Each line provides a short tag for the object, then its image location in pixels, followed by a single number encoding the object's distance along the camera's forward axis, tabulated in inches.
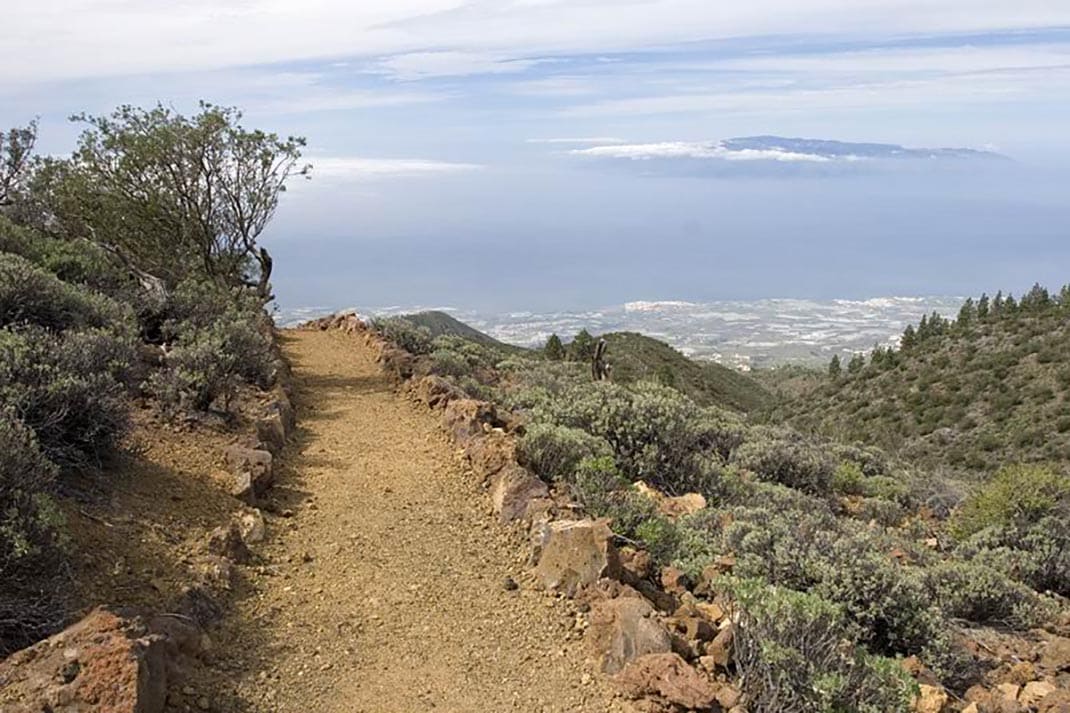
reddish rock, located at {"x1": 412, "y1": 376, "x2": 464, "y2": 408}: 407.2
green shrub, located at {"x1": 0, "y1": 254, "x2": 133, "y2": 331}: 327.3
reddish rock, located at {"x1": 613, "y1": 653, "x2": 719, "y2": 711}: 160.2
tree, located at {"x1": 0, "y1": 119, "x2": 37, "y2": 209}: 784.5
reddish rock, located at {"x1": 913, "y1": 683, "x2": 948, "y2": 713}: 180.9
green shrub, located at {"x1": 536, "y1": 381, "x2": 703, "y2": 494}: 365.7
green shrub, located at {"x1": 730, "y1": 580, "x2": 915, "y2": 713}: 162.6
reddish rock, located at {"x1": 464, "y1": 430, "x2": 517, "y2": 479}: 298.4
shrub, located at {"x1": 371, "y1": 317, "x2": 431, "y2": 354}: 617.6
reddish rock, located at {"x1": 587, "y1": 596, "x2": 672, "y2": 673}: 176.9
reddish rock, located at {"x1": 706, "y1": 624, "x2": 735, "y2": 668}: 180.5
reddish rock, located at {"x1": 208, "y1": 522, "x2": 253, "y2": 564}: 214.8
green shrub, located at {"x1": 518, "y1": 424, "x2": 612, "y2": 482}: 296.5
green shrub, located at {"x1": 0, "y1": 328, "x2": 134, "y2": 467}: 233.1
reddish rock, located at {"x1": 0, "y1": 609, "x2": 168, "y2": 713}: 129.9
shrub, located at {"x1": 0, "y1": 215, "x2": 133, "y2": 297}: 469.1
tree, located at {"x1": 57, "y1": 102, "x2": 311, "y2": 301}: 600.1
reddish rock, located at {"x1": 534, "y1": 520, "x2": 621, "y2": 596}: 208.5
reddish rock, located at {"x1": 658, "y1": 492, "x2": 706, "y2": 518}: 308.8
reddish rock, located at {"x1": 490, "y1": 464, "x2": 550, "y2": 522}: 260.8
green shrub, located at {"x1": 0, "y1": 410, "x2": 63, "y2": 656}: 151.9
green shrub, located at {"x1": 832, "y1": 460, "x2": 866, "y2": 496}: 467.2
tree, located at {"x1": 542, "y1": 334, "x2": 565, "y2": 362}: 1216.7
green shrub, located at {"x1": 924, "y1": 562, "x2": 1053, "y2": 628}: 262.8
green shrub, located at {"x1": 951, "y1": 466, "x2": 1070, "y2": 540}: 361.4
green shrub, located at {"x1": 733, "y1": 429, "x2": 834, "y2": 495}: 443.8
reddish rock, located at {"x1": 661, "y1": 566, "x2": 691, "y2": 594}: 220.5
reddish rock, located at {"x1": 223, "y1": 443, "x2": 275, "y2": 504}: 257.8
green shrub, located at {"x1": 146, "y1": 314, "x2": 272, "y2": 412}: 321.7
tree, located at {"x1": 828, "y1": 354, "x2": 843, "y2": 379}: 1871.3
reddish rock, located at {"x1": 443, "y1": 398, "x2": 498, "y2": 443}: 338.3
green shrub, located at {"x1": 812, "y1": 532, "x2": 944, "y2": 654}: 221.3
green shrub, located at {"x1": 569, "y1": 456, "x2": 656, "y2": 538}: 253.1
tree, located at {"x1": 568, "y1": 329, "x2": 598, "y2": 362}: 1236.6
